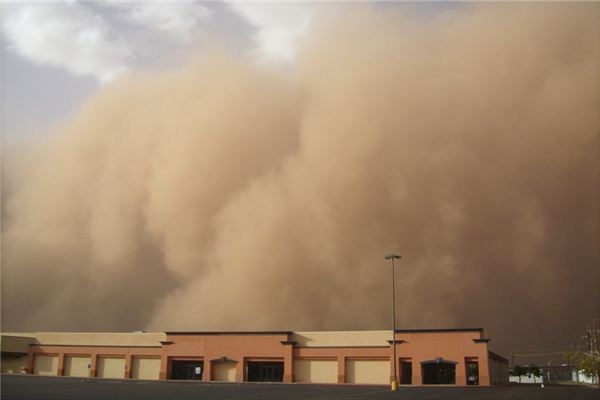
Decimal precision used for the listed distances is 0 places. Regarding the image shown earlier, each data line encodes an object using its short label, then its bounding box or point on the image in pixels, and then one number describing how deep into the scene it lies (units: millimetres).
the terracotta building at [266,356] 38625
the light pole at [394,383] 29422
